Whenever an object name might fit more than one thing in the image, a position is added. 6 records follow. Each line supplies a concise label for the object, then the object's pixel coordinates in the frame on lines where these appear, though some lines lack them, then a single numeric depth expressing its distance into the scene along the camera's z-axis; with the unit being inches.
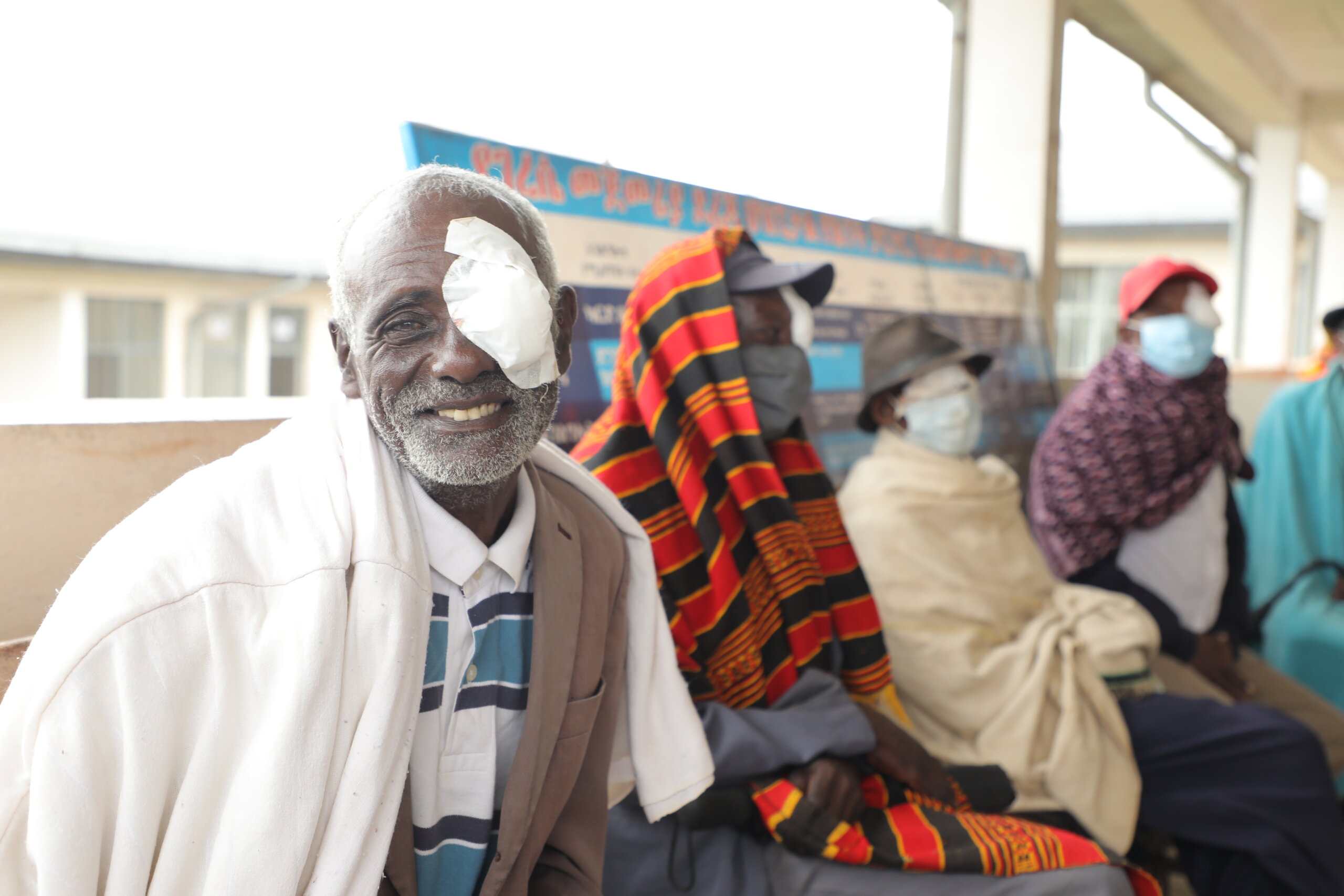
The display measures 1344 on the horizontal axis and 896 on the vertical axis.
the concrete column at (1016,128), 182.7
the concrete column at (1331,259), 414.3
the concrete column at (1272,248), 330.3
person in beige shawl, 87.6
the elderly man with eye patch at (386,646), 35.8
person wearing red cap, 128.0
